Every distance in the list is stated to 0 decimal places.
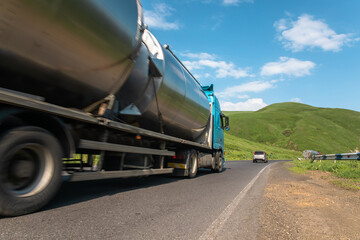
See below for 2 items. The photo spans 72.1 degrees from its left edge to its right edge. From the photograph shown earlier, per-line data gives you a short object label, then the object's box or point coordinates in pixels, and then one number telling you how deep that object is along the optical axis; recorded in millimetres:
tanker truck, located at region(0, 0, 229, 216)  2996
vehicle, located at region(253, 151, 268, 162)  31781
